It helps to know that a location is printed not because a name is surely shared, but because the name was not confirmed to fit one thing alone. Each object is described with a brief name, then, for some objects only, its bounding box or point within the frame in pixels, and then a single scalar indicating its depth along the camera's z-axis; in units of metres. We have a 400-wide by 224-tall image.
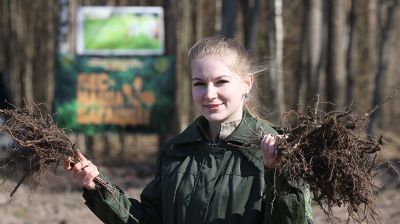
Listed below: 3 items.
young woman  2.98
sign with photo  14.32
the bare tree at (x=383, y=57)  13.20
